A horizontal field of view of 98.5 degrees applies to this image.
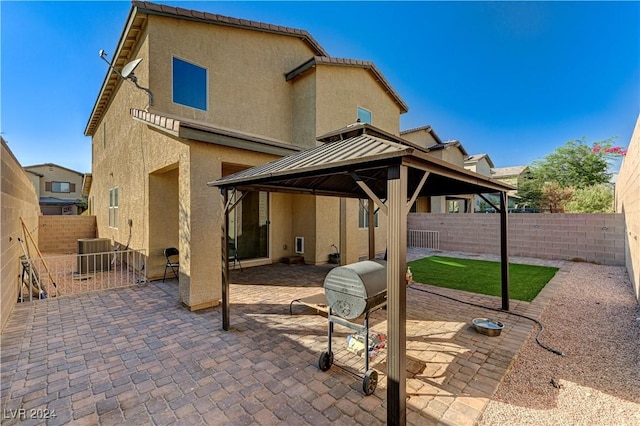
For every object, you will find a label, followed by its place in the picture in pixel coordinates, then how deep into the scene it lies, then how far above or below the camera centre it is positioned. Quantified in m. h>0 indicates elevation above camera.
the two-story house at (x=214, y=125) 6.23 +3.04
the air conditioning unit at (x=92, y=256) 9.41 -1.44
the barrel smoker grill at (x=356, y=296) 3.41 -1.09
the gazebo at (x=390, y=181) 2.68 +0.48
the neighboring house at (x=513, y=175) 29.77 +4.62
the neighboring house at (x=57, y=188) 32.66 +3.54
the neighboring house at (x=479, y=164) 26.31 +4.81
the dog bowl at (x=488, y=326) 4.73 -2.00
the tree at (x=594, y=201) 15.91 +0.62
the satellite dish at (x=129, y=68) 7.55 +4.03
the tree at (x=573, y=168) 25.53 +4.36
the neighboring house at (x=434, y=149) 19.98 +5.02
